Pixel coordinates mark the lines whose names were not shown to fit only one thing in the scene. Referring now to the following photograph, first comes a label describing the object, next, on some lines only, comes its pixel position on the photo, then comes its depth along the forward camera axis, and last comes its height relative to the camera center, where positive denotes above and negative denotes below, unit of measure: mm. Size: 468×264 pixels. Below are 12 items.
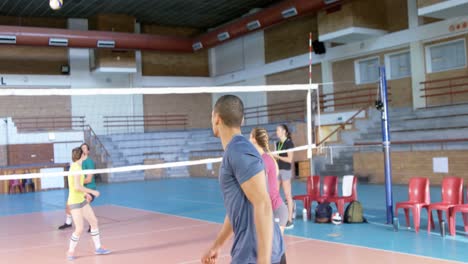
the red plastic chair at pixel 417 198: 7762 -1091
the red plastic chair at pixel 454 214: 7125 -1284
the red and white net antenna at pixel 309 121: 8328 +257
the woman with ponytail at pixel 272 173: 5559 -423
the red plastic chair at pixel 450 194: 7535 -987
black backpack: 9008 -1423
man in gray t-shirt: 2352 -274
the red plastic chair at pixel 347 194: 9102 -1133
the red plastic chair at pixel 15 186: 20031 -1607
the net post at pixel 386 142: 8391 -171
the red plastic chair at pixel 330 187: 9610 -1022
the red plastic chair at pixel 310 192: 9625 -1136
